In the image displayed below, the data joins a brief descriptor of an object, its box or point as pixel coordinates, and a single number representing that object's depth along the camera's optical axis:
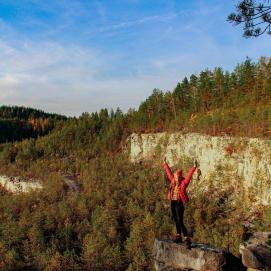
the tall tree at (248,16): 10.25
